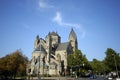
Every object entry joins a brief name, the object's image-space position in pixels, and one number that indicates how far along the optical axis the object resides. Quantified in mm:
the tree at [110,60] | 49212
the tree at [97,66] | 73569
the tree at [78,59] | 50033
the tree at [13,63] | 36059
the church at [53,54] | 53205
